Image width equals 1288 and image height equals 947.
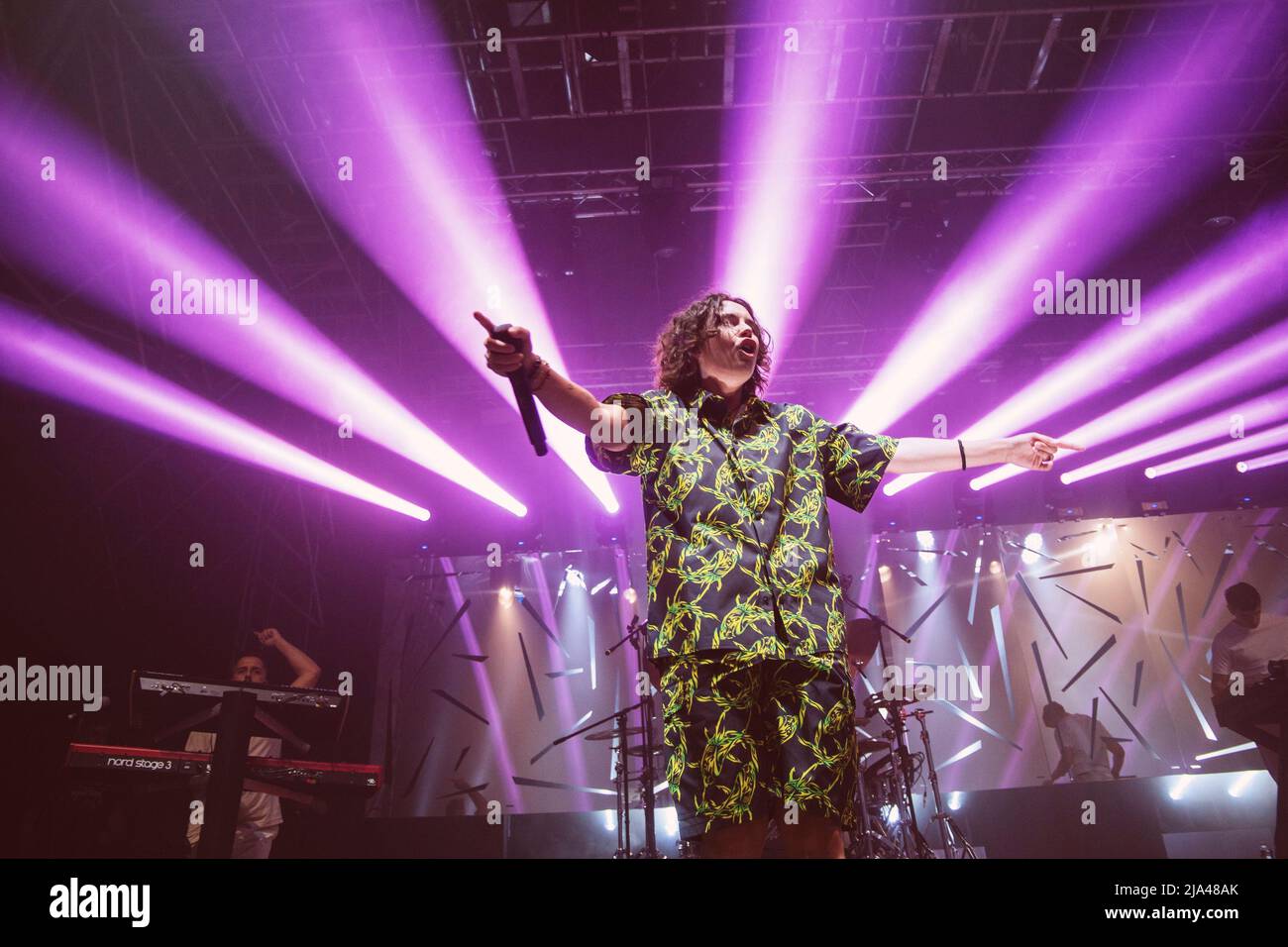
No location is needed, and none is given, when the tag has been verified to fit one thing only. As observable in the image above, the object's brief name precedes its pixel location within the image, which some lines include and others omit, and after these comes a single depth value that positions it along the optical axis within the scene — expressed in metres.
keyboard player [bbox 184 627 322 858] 4.93
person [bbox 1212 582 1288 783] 5.01
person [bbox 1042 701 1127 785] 7.77
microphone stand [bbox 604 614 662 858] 5.36
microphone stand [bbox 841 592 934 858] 5.46
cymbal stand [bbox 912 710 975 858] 5.59
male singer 1.50
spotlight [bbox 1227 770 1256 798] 7.40
